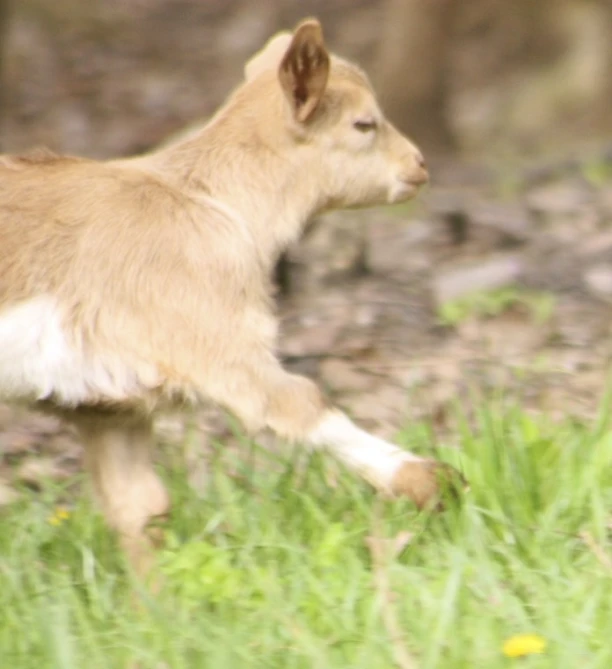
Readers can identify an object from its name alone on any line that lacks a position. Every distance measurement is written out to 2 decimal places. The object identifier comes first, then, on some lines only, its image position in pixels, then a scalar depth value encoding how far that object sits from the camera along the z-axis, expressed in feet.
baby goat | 26.35
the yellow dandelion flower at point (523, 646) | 22.25
